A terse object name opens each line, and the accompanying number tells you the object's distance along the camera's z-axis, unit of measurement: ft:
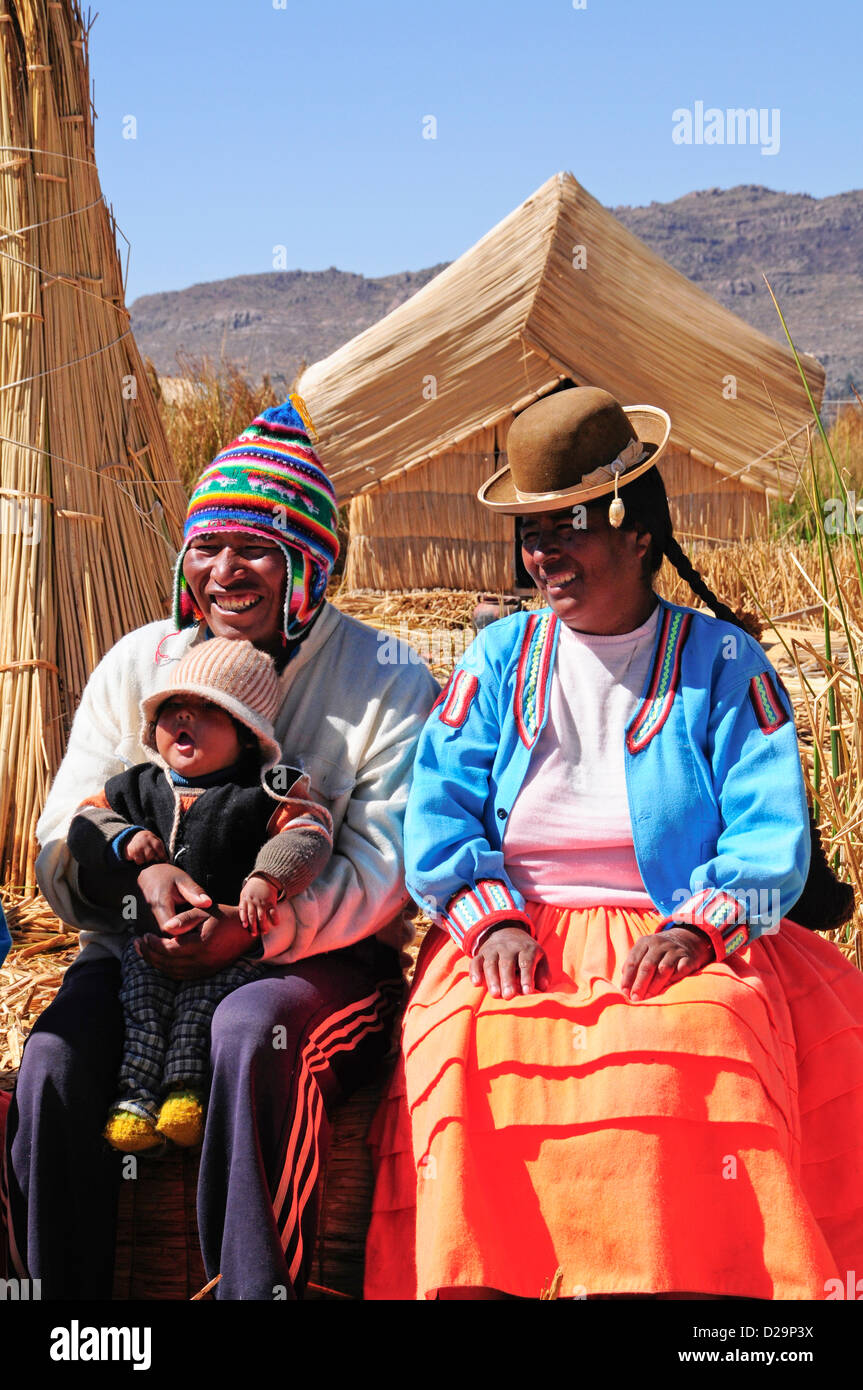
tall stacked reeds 12.19
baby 7.31
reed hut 27.45
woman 6.65
